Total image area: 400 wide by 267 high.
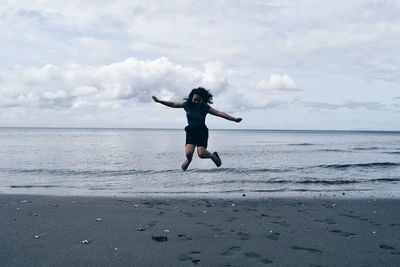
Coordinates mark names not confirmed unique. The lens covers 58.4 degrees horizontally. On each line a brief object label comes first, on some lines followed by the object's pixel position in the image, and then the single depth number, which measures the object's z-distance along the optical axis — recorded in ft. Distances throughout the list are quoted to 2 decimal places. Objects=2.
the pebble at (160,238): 24.21
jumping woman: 31.09
